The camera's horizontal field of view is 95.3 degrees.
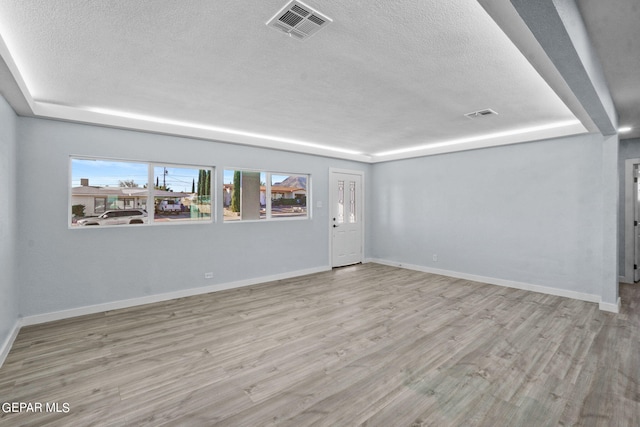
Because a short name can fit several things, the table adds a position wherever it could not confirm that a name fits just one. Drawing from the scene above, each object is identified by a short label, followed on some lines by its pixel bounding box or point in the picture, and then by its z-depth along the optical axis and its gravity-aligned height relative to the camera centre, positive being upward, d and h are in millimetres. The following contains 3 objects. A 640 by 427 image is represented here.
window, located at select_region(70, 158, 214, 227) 3900 +248
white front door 6641 -178
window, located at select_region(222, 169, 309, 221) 5168 +295
